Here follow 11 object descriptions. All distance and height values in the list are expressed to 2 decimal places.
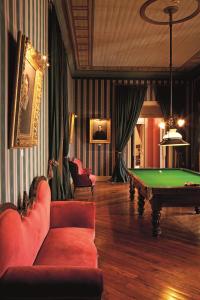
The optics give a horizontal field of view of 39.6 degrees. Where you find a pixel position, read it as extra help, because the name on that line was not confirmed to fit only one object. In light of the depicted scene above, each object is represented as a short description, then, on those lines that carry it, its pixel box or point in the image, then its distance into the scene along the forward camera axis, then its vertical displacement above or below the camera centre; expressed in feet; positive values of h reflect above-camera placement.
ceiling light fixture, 14.14 +6.74
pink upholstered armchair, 20.75 -2.47
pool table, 11.55 -2.03
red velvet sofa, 4.69 -2.35
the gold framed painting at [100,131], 28.60 +1.37
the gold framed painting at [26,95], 6.79 +1.40
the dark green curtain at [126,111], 28.32 +3.38
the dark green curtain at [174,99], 28.63 +4.63
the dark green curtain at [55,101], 14.37 +2.37
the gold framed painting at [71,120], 23.77 +2.10
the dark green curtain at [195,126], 26.16 +1.69
